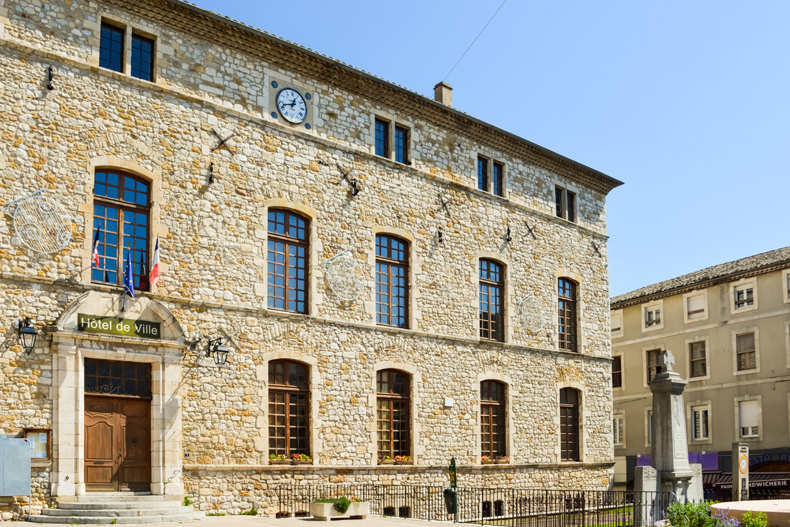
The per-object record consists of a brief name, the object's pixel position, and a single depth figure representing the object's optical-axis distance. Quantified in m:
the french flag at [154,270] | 15.83
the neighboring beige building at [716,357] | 30.28
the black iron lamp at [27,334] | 14.29
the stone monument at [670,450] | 16.06
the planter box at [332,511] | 16.02
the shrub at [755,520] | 11.20
